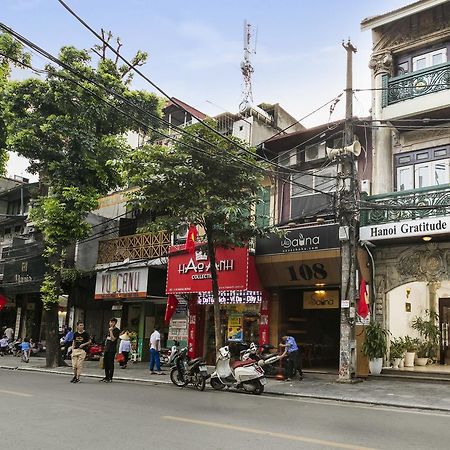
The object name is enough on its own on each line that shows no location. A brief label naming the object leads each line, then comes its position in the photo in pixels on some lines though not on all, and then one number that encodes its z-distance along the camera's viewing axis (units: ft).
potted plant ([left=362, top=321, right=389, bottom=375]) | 50.80
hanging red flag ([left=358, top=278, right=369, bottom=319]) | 50.55
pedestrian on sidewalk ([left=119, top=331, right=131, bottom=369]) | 61.77
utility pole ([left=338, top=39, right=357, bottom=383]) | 47.70
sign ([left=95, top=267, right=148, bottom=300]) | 71.51
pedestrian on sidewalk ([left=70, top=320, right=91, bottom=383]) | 46.91
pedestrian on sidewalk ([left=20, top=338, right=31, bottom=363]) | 74.08
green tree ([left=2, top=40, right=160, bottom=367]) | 61.82
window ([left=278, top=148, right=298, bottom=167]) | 63.41
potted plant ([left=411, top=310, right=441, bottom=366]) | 59.06
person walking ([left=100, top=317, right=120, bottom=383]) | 48.65
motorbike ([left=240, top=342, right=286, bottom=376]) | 43.27
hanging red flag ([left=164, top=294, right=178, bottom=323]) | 67.67
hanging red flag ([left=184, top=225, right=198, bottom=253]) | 60.23
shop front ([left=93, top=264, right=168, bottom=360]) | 71.77
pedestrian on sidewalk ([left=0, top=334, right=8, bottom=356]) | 88.63
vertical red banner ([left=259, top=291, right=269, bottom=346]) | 61.16
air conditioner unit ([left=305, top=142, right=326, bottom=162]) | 60.80
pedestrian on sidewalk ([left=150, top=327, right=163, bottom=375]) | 57.86
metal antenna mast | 77.41
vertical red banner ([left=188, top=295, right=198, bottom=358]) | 67.84
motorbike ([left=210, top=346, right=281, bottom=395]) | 41.50
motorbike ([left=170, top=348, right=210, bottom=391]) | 43.06
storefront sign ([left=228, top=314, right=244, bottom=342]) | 65.21
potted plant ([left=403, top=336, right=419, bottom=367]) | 55.67
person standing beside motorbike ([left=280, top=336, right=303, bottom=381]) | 51.85
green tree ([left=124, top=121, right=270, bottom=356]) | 46.88
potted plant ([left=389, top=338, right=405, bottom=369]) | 54.24
